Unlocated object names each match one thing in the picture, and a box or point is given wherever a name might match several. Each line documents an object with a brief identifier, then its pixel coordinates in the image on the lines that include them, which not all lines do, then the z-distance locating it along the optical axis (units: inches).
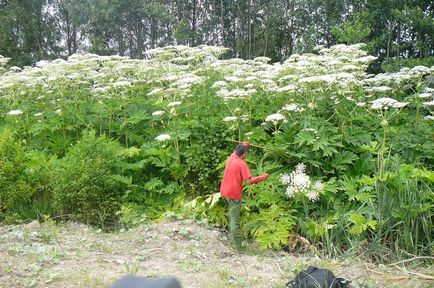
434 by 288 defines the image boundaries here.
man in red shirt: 244.1
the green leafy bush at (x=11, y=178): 287.6
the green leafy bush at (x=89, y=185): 276.4
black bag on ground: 167.0
